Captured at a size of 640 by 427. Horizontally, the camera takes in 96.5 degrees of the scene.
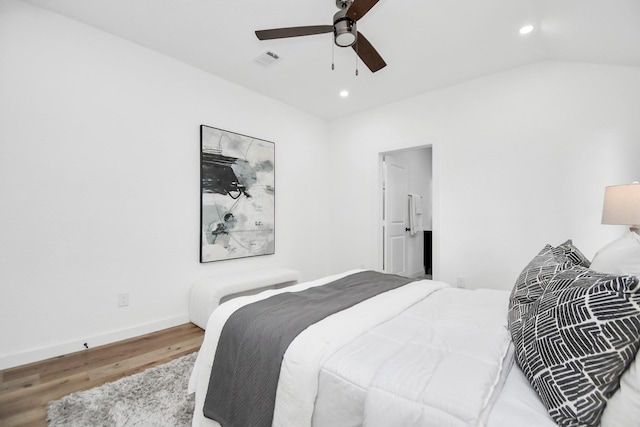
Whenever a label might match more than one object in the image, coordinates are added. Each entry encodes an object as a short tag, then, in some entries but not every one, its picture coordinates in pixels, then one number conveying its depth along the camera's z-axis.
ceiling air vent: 2.82
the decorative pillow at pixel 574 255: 1.48
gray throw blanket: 1.19
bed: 0.79
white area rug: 1.53
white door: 4.25
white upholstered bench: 2.75
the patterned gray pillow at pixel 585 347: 0.72
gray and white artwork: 3.15
